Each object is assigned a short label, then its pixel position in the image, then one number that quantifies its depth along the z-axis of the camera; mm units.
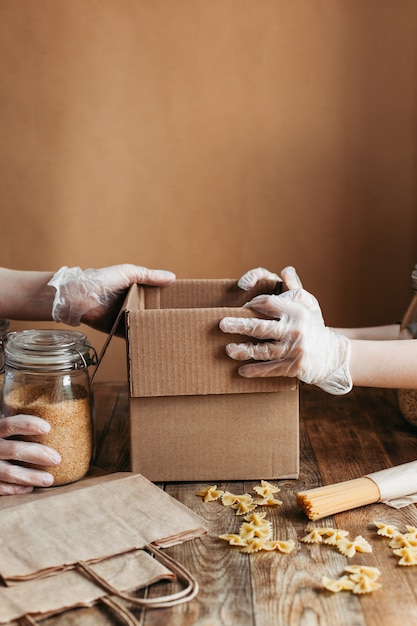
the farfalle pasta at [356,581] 839
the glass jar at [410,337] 1345
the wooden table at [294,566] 795
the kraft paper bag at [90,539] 813
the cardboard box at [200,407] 1068
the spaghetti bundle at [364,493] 1013
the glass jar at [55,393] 1085
